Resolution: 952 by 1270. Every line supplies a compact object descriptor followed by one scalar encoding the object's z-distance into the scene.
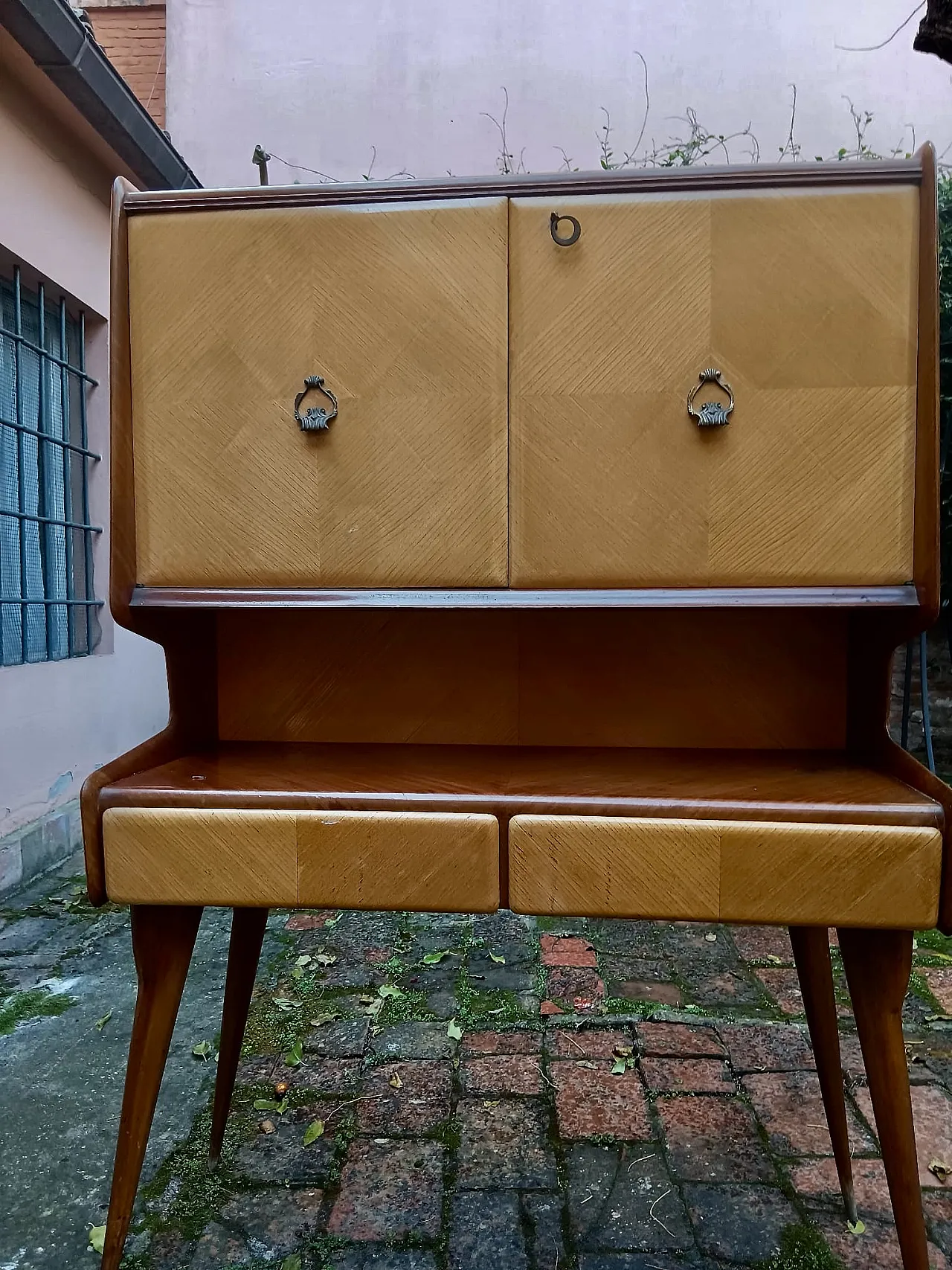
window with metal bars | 3.07
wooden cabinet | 0.91
